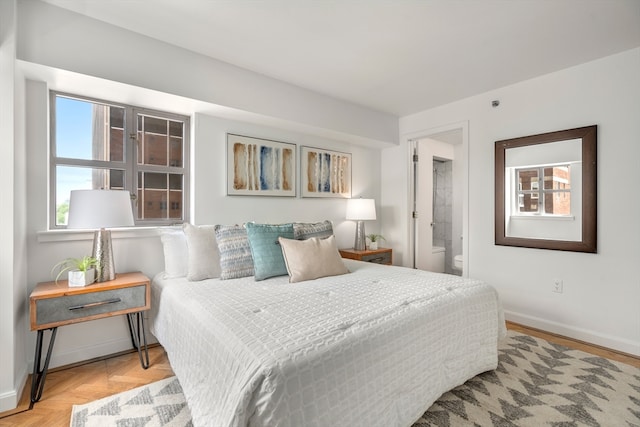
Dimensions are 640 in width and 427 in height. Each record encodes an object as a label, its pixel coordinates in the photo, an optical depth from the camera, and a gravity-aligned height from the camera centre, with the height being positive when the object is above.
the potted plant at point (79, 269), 1.98 -0.41
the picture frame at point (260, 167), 3.03 +0.47
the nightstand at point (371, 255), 3.71 -0.56
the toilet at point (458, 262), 4.39 -0.74
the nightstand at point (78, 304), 1.80 -0.60
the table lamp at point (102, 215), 1.93 -0.03
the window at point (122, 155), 2.31 +0.46
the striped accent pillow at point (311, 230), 2.71 -0.18
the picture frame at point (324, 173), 3.62 +0.48
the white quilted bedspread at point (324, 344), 1.08 -0.60
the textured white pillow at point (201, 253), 2.29 -0.33
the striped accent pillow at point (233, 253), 2.33 -0.33
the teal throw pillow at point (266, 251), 2.32 -0.32
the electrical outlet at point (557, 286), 2.84 -0.70
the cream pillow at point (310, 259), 2.29 -0.38
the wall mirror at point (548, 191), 2.67 +0.20
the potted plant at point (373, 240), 4.09 -0.40
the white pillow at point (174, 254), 2.38 -0.35
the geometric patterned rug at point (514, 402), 1.62 -1.12
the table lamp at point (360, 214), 3.86 -0.04
